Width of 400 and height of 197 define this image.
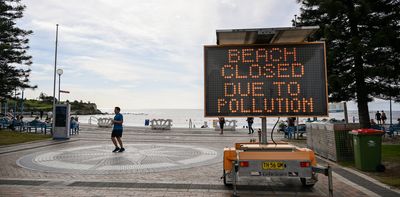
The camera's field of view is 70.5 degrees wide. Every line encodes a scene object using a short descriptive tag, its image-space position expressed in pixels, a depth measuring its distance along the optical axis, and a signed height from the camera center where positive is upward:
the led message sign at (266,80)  6.50 +0.82
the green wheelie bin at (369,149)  8.29 -1.01
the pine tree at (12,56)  23.50 +5.07
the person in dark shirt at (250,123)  25.39 -0.70
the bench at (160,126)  30.42 -1.13
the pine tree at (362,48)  15.41 +3.72
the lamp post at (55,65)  21.11 +3.86
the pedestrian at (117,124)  11.87 -0.36
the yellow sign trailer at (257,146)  5.61 -0.73
